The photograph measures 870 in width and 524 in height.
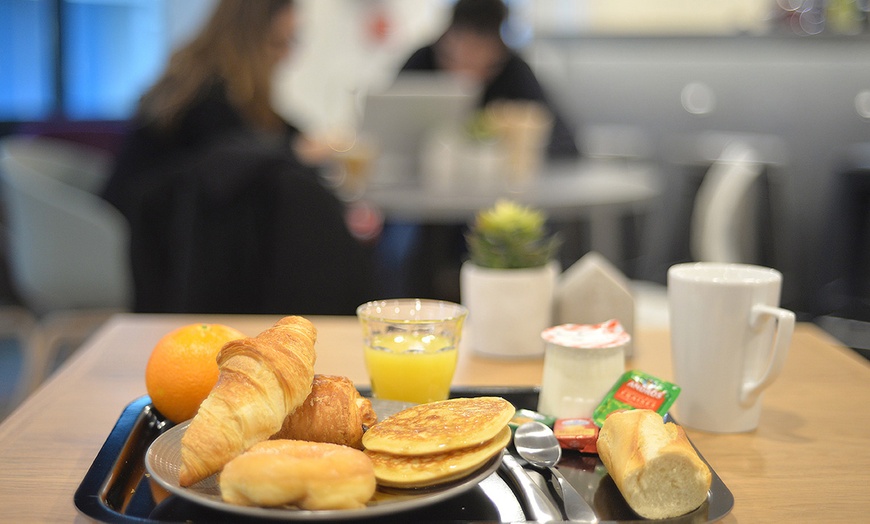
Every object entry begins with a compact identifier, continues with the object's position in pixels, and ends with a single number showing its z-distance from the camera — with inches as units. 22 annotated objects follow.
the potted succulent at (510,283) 44.7
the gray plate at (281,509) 23.1
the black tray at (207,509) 25.3
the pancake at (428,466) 24.9
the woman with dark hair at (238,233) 72.8
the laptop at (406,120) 113.7
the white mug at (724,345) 33.9
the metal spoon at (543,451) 26.6
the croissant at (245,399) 25.1
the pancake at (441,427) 25.9
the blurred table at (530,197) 92.1
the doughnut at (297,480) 23.2
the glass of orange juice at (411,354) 36.3
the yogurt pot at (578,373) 35.7
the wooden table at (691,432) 28.3
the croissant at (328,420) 28.2
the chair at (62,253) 107.8
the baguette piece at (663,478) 25.5
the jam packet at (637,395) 32.9
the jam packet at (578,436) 30.7
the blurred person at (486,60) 157.2
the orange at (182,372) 33.5
